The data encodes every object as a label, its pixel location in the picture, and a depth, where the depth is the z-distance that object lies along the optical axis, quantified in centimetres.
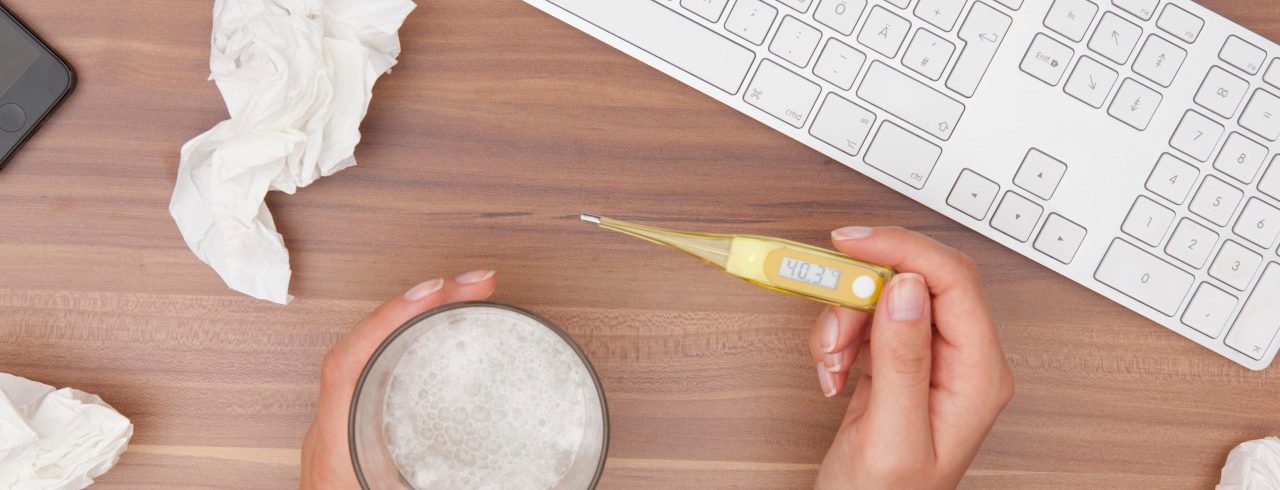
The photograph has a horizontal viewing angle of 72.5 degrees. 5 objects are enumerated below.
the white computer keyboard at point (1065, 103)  59
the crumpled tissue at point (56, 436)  58
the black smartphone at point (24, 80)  60
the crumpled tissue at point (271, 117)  57
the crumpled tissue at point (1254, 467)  61
